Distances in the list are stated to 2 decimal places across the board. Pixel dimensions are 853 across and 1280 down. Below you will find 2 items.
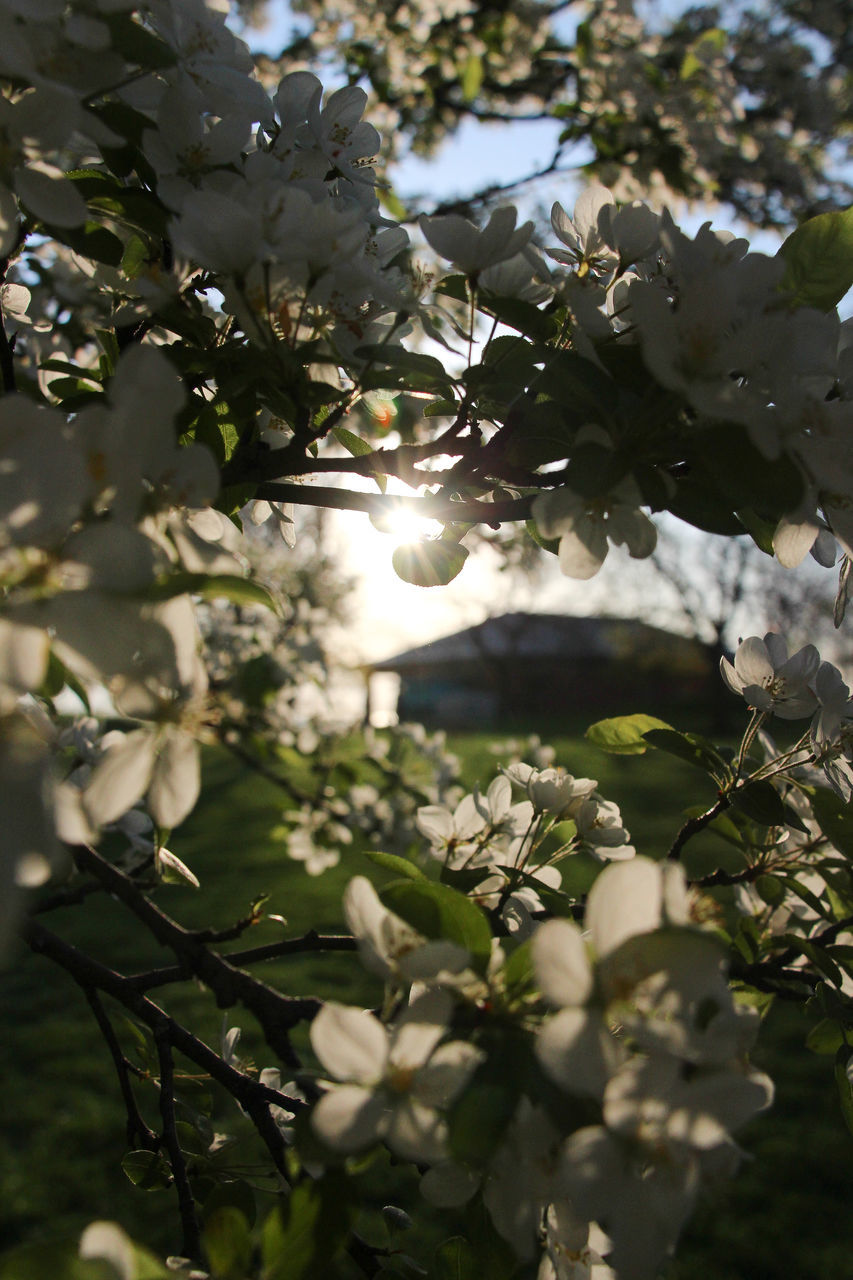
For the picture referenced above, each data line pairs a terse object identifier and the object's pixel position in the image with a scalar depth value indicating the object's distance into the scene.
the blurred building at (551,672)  19.62
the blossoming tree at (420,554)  0.25
